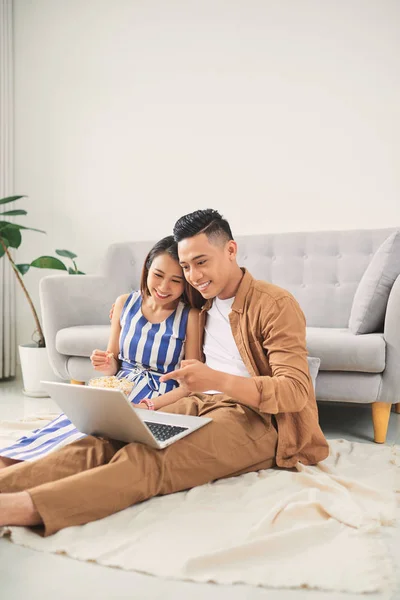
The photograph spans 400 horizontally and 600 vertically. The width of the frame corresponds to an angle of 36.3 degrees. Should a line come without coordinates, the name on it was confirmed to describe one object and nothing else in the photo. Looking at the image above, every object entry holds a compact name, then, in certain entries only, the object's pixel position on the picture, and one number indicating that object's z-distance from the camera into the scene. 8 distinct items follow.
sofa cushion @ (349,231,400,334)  2.46
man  1.38
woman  1.95
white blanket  1.21
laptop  1.40
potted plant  3.33
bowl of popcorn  1.75
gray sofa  2.81
